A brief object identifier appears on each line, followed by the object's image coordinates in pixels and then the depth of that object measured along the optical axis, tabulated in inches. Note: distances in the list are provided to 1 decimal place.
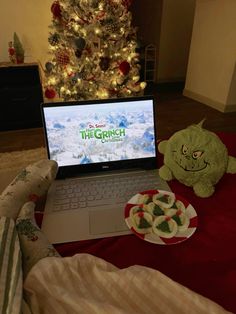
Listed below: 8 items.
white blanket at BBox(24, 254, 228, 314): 15.5
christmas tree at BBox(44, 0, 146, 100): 68.4
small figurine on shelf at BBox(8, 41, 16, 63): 93.4
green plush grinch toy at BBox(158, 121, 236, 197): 27.1
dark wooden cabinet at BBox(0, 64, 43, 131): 91.4
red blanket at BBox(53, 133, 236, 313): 18.9
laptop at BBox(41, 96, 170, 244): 27.8
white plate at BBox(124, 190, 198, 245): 21.6
